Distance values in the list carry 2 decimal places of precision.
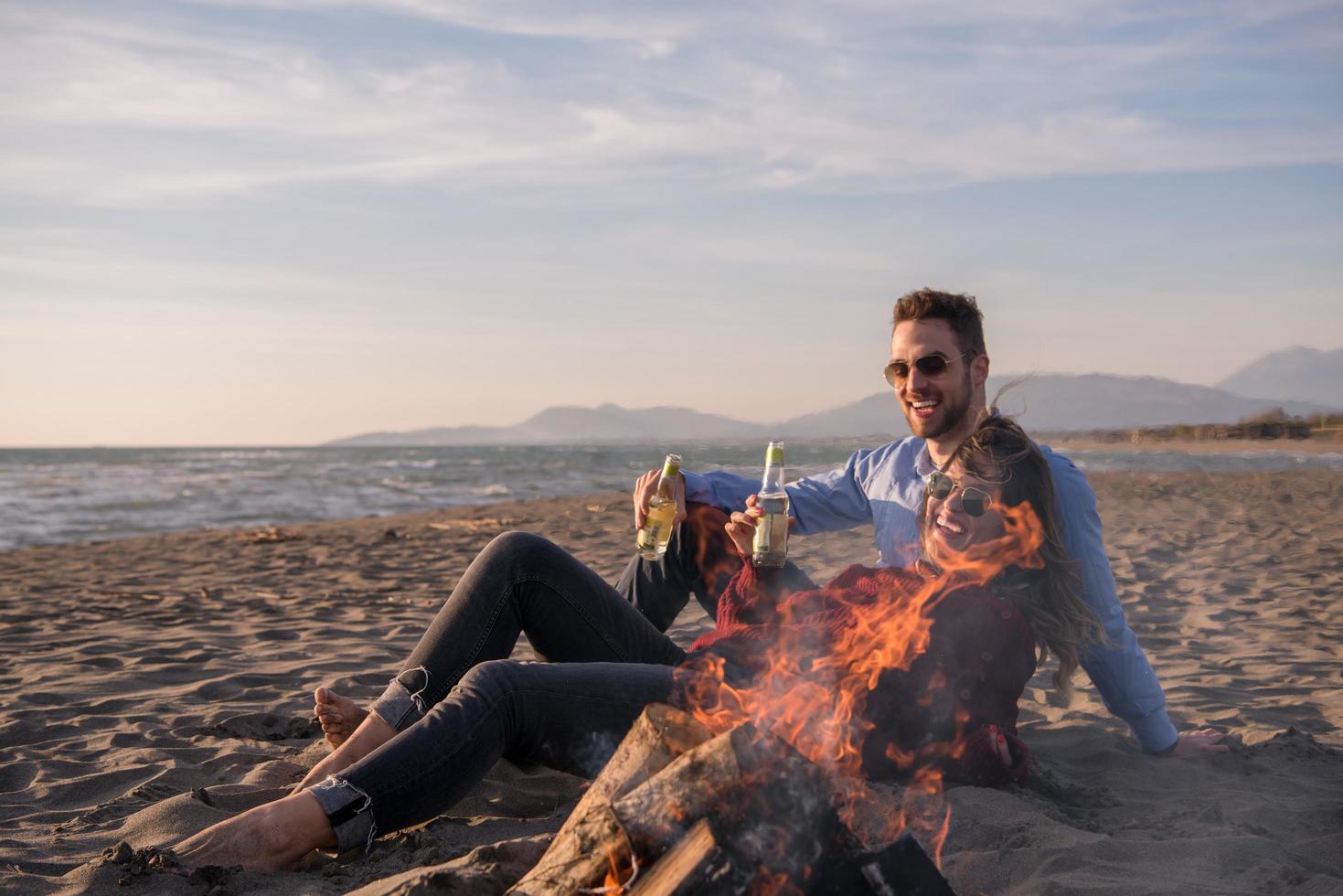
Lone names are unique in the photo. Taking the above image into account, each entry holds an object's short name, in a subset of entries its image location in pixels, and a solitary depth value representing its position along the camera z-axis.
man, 3.31
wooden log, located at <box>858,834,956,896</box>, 2.02
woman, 2.70
